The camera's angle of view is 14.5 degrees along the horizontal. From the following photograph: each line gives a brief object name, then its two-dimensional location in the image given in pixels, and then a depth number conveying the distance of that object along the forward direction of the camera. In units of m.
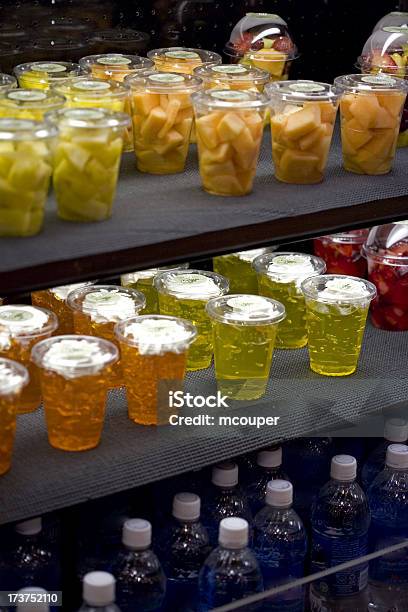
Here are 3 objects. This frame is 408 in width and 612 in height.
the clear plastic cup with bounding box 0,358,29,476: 2.53
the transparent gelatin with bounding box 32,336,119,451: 2.66
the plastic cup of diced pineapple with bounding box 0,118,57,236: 2.36
